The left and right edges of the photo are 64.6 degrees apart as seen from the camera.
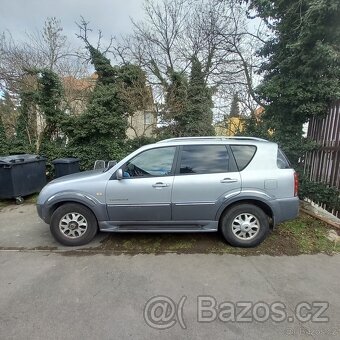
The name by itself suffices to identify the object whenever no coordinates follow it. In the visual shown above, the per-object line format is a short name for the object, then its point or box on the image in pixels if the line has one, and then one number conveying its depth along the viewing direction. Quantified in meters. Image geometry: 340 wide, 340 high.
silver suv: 4.22
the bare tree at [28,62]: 13.07
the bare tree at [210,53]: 12.41
